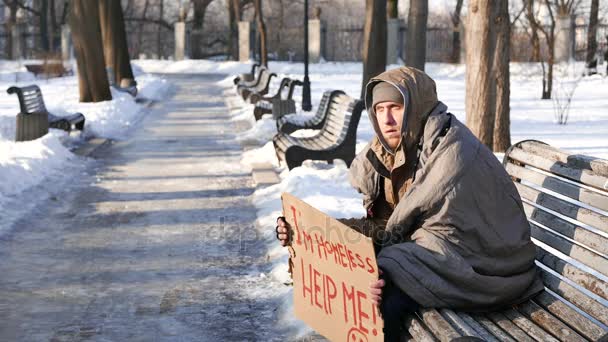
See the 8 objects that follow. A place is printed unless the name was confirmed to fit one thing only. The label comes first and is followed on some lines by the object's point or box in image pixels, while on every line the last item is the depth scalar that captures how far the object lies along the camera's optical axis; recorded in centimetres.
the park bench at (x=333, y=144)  1116
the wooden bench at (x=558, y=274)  391
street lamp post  2256
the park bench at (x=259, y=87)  2441
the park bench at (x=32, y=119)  1415
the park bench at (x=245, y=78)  3259
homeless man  410
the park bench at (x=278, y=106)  1748
